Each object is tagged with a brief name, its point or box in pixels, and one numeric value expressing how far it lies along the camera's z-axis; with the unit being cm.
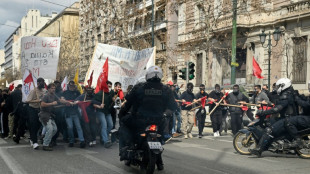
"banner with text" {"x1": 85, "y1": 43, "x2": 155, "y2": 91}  1248
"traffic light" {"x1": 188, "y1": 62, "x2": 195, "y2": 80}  1865
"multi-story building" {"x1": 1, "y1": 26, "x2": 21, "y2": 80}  13125
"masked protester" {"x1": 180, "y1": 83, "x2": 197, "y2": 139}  1270
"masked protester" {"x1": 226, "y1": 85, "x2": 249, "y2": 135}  1335
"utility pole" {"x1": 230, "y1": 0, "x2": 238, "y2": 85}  1817
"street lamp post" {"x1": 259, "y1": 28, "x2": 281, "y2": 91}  1969
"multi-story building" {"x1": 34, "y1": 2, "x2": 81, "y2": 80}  4584
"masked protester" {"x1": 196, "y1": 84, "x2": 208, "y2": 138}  1311
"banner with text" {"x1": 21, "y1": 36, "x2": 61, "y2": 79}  1345
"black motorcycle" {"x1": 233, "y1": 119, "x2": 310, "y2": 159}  845
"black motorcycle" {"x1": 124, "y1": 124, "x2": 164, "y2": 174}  605
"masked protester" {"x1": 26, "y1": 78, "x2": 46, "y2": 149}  991
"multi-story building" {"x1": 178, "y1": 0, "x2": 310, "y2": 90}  2322
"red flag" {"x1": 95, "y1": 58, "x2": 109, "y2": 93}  1033
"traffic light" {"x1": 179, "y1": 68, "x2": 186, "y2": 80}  1931
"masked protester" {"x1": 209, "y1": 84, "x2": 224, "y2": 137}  1362
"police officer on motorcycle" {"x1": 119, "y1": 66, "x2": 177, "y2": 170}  638
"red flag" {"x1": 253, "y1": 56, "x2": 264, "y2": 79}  1992
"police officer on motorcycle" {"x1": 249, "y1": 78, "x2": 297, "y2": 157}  842
